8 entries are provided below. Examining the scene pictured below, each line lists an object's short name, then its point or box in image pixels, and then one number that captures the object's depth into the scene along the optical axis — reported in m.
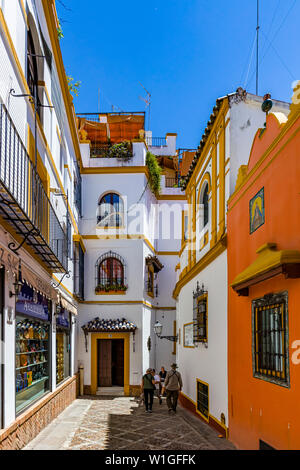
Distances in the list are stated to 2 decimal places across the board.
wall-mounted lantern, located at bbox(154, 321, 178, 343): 19.20
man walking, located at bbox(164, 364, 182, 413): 14.33
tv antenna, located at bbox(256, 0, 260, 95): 10.17
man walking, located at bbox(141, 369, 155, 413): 14.80
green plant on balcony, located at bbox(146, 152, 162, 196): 23.19
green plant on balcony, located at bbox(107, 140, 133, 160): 22.33
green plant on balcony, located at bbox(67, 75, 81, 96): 15.83
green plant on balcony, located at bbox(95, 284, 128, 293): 21.30
